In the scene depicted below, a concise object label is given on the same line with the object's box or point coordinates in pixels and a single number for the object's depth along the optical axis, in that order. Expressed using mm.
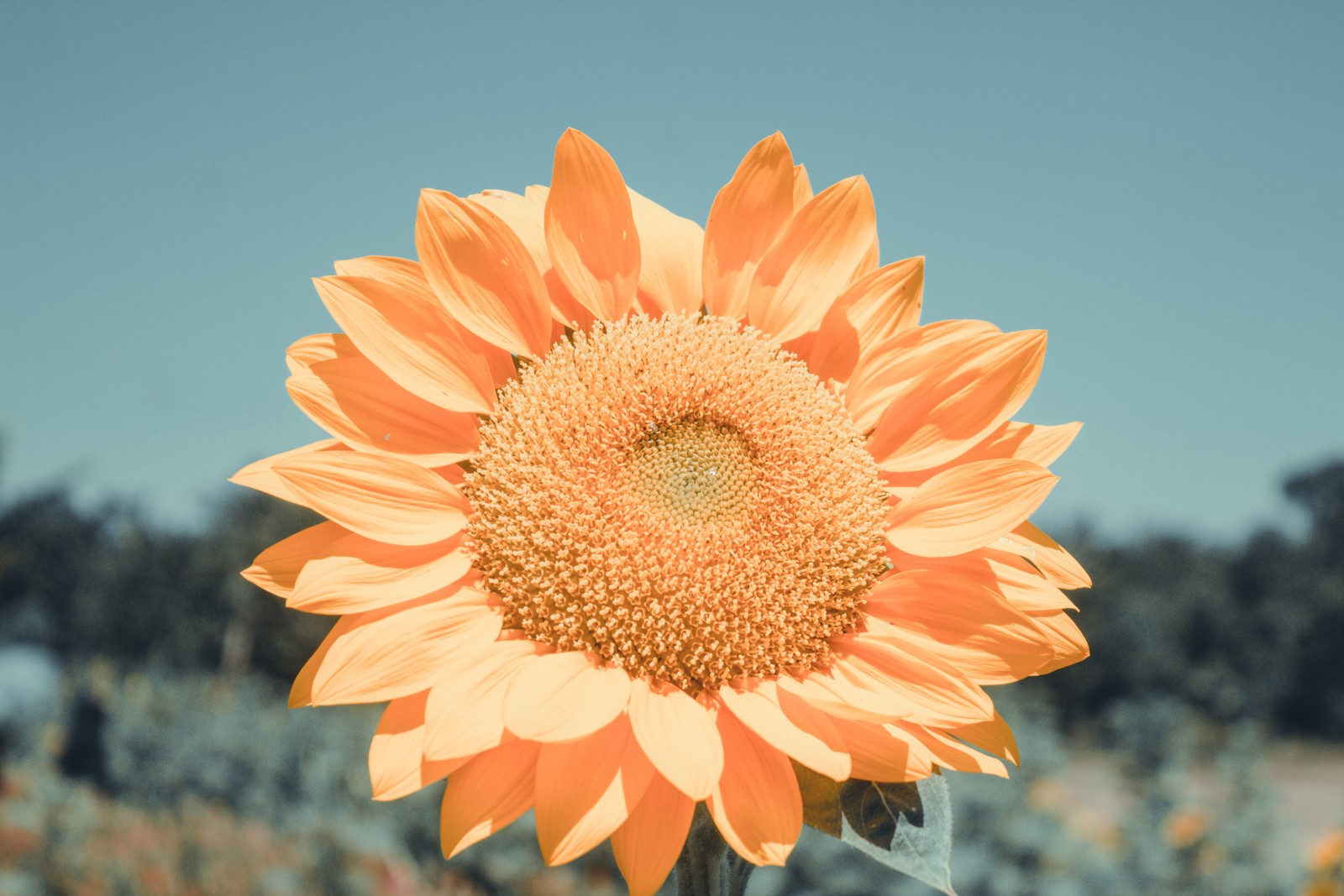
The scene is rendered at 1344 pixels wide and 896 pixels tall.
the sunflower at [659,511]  1110
